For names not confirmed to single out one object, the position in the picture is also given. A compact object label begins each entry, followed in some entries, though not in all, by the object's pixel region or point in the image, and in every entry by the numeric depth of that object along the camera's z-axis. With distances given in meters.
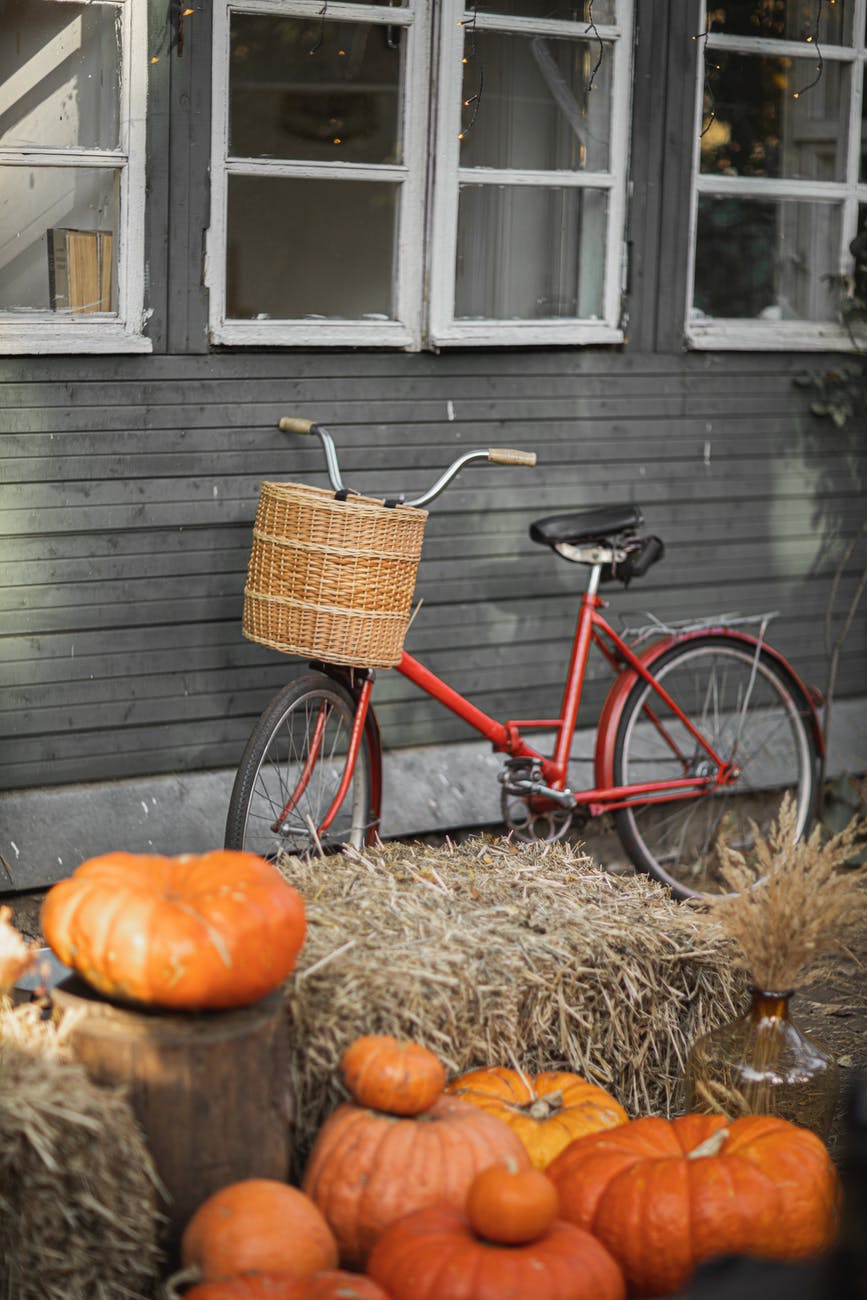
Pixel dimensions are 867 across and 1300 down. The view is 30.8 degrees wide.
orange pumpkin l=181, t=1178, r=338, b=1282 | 2.61
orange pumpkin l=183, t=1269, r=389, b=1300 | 2.48
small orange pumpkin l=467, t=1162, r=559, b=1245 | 2.60
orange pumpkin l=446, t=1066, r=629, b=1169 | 3.13
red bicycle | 4.67
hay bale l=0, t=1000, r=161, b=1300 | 2.50
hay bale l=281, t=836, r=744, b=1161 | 3.14
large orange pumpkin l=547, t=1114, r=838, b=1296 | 2.84
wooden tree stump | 2.74
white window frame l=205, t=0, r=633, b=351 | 5.02
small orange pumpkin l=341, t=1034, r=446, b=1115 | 2.92
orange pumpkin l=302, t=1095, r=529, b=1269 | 2.83
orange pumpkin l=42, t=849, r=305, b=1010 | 2.75
